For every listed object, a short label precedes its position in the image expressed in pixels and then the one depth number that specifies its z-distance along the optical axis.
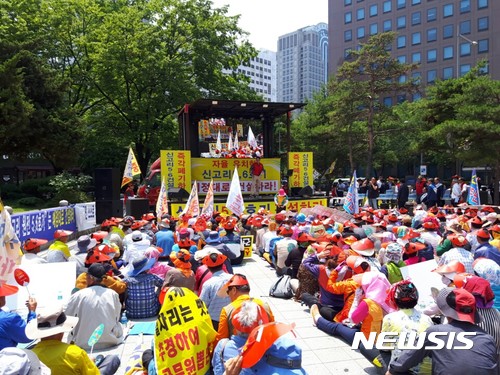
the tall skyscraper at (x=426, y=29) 56.91
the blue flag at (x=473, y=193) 14.51
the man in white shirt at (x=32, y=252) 6.70
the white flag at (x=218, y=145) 21.25
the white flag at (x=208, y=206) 12.00
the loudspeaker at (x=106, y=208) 16.98
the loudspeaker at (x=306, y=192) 20.86
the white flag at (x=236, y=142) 21.86
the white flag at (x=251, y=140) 21.97
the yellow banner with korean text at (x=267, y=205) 17.17
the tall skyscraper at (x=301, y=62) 180.12
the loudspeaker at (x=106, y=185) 16.84
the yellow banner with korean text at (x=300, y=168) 21.41
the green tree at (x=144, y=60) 26.59
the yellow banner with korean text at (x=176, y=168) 18.39
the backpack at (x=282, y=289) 7.86
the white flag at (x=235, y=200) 11.70
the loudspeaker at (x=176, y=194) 17.67
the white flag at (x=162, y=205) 12.38
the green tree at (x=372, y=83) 30.36
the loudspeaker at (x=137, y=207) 16.68
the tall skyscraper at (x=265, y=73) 163.40
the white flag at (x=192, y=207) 12.11
